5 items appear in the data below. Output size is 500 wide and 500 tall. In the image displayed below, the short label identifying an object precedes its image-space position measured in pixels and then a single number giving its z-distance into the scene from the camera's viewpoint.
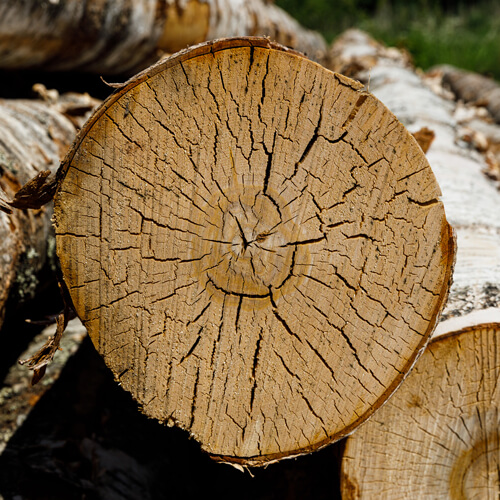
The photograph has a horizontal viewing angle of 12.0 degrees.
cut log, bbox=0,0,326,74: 2.02
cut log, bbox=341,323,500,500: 1.49
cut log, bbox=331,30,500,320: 1.53
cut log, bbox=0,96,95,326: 1.58
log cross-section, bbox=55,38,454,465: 1.43
